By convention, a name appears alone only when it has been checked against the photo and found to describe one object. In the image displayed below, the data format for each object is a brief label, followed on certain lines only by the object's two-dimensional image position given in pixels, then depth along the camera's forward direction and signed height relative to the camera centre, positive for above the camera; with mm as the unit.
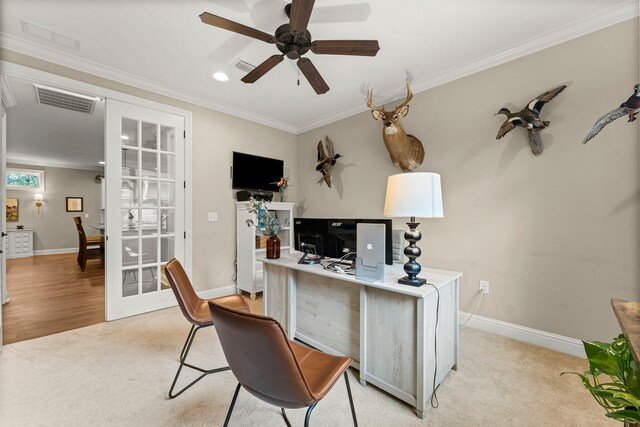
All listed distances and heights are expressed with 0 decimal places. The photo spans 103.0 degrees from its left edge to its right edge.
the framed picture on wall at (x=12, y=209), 6898 +158
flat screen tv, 3818 +666
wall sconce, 7215 +449
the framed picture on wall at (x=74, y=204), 7730 +325
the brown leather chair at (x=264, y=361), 879 -544
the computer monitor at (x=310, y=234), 2211 -187
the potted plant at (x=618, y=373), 670 -495
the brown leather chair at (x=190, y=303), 1658 -709
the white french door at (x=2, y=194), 2549 +211
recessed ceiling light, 2847 +1575
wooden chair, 5184 -722
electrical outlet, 2578 -750
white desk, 1517 -772
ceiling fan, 1622 +1245
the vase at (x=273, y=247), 2465 -323
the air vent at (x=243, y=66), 2629 +1572
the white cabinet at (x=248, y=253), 3521 -557
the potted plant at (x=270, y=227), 2414 -125
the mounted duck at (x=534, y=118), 2195 +843
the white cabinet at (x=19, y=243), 6707 -769
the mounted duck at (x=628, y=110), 1500 +611
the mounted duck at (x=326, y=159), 3972 +854
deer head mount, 2822 +828
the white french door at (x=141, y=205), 2822 +118
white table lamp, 1585 +89
